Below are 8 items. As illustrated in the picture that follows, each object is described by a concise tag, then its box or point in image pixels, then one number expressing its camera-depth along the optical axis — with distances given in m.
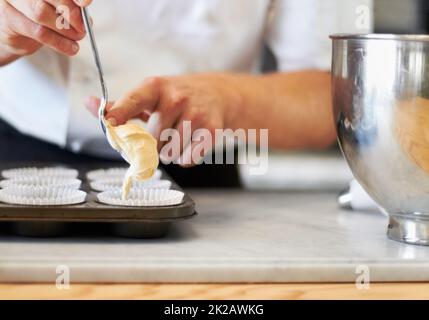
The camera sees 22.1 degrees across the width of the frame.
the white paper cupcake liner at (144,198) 0.91
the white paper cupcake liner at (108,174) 1.08
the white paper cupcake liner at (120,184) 1.00
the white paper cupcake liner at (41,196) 0.91
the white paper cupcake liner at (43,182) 0.99
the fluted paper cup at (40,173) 1.07
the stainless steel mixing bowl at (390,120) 0.89
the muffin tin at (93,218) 0.90
